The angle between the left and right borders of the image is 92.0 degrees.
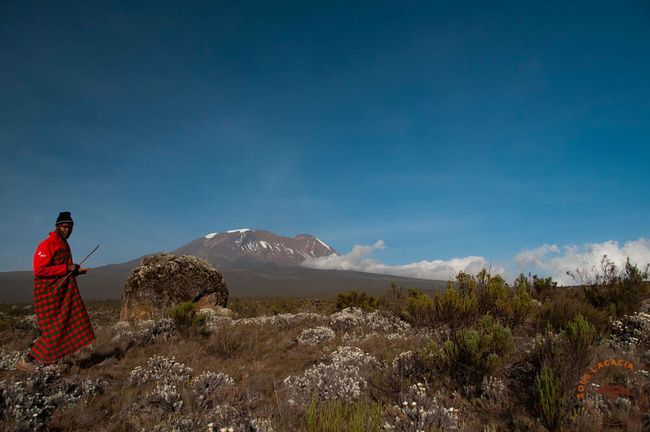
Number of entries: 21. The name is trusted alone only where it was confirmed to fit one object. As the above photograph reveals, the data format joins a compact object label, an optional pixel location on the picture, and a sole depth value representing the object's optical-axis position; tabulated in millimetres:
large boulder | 13609
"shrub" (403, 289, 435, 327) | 7920
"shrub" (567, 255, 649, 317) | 9164
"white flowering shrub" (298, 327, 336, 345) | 8547
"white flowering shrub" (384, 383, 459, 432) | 3418
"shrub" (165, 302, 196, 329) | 8602
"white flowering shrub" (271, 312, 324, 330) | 11047
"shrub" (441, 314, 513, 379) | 4324
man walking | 5133
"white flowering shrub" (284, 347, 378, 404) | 4527
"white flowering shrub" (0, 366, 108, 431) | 3670
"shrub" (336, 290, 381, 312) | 14555
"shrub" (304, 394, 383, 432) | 3328
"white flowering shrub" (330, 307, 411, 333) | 9938
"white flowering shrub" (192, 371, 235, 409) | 4293
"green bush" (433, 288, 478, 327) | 7020
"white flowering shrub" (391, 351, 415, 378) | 4973
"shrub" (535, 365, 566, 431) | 3445
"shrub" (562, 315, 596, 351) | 4188
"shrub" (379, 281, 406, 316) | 11995
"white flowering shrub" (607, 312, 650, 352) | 6512
